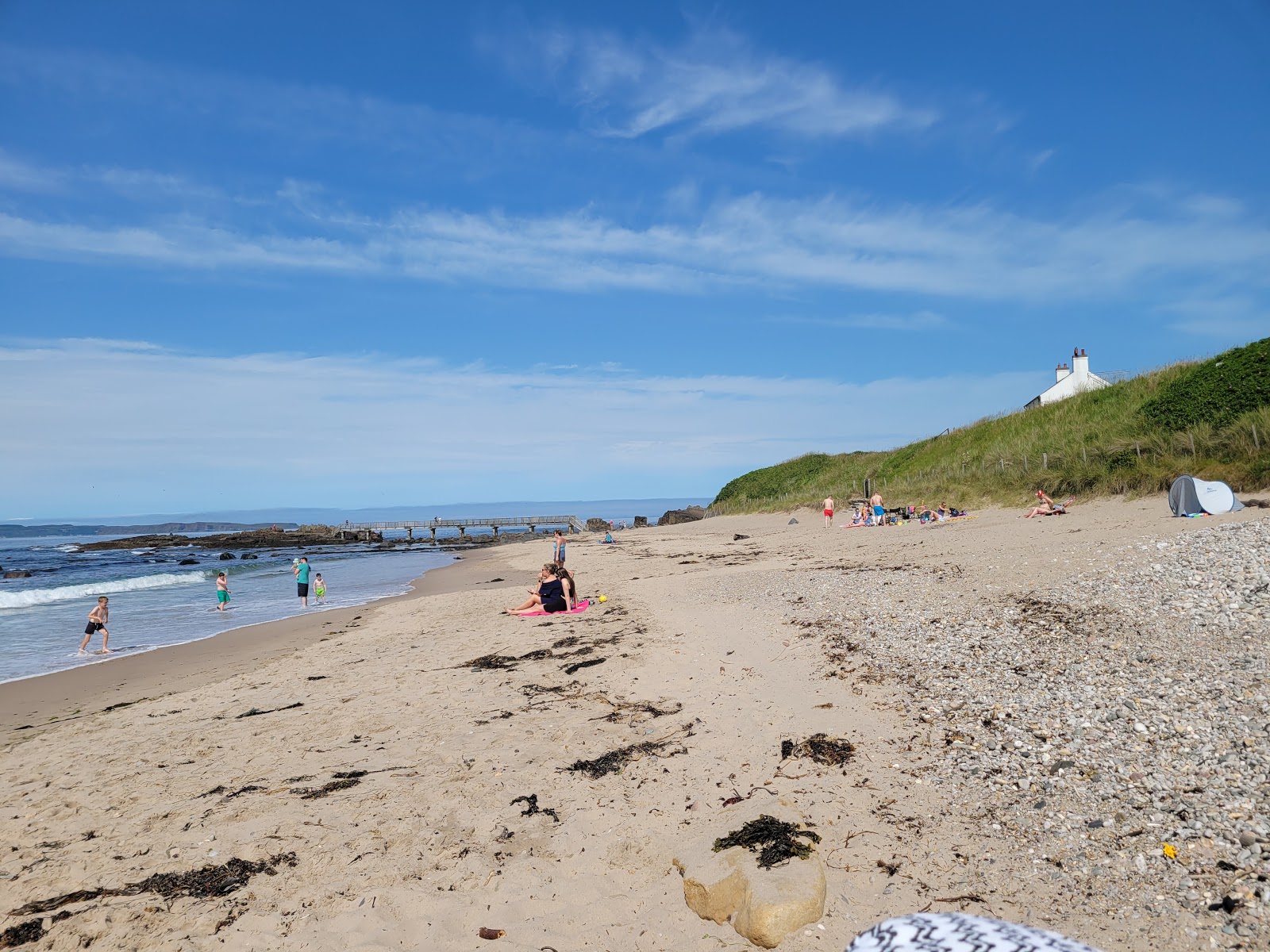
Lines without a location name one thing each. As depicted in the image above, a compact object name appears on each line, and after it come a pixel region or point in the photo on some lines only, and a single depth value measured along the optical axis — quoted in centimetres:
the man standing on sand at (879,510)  2536
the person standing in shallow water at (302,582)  2069
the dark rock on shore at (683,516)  5678
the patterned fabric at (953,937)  199
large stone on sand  362
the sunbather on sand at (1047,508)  1952
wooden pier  7419
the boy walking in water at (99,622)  1438
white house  4100
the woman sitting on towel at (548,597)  1407
